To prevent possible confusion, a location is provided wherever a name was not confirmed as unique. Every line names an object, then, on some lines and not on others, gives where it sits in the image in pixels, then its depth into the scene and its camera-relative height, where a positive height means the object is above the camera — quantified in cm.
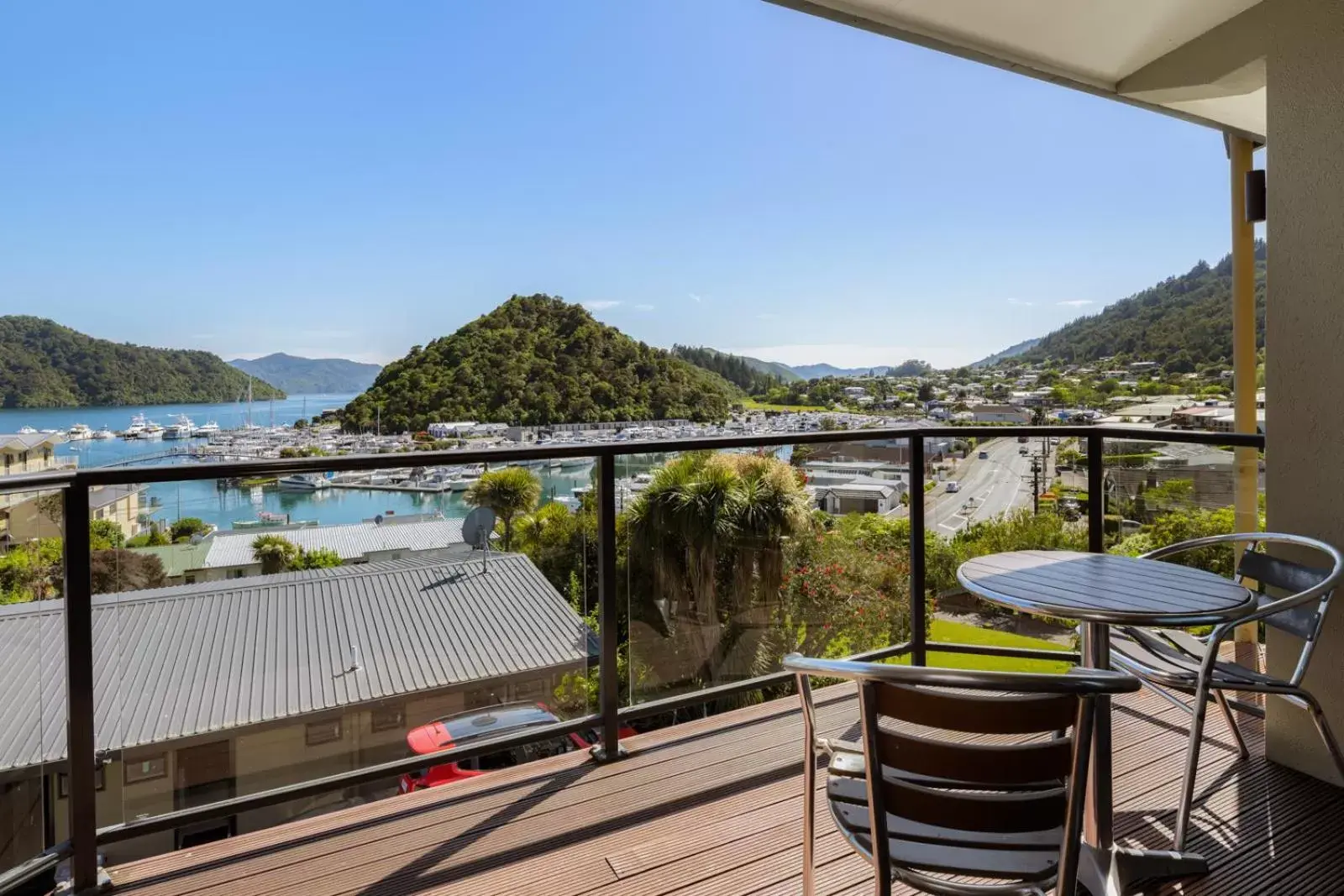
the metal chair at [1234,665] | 200 -75
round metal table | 180 -47
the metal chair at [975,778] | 113 -58
